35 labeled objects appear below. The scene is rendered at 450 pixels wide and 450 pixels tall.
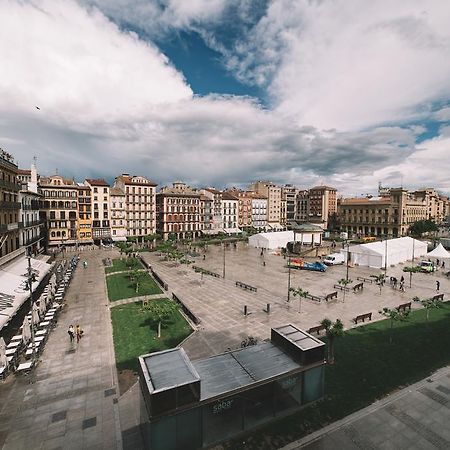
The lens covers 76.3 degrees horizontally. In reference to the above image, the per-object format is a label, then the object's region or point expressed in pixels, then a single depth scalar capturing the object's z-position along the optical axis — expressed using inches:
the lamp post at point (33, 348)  719.1
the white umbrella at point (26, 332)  792.3
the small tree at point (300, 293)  1122.7
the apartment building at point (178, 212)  3420.3
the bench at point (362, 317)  970.0
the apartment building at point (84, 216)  2810.0
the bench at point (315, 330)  893.8
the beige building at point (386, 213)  3978.8
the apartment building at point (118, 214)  3024.1
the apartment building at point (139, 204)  3132.4
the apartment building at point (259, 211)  4601.4
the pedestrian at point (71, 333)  828.0
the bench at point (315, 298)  1229.3
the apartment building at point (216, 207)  3993.6
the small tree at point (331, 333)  677.3
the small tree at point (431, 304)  965.2
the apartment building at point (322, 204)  5151.6
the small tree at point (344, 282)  1298.7
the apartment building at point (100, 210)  2891.2
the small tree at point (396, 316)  839.1
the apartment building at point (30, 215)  1667.6
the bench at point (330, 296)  1233.4
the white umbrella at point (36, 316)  848.9
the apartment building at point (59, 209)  2603.3
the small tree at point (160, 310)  877.2
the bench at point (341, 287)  1399.4
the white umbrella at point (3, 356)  661.9
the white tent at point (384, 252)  1926.7
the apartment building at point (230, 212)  4136.3
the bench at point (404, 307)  1077.6
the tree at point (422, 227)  3759.8
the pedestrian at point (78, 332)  858.8
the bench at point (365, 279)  1563.2
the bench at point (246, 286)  1393.9
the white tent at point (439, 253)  2007.0
